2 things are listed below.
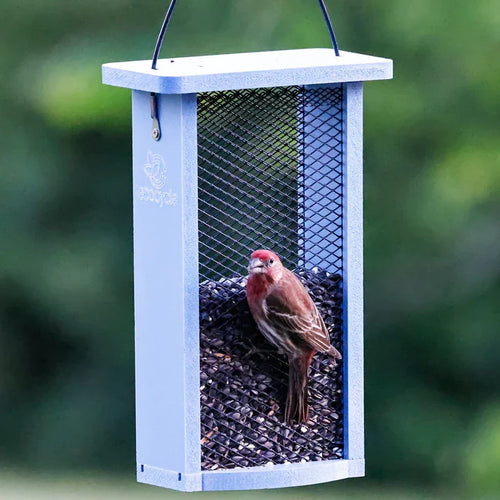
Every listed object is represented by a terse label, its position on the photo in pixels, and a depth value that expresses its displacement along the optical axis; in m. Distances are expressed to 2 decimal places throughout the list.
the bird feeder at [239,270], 10.55
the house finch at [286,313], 10.88
